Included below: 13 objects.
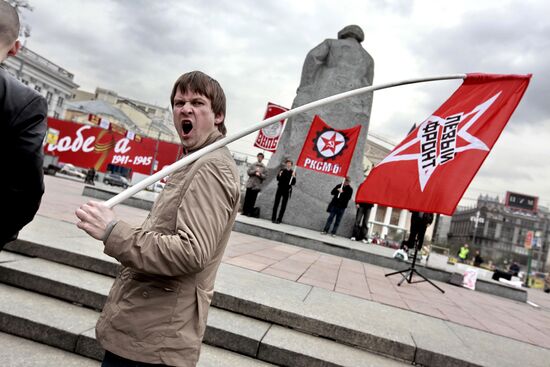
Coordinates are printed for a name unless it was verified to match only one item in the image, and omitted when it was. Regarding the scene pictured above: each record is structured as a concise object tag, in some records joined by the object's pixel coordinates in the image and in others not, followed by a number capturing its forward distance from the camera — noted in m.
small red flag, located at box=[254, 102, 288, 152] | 13.92
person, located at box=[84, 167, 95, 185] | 23.23
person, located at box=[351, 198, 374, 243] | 12.38
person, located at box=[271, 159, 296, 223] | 10.87
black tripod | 6.20
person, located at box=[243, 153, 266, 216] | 11.33
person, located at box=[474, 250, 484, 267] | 24.33
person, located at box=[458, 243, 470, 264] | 23.44
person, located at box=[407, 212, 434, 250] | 6.47
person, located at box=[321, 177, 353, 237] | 10.94
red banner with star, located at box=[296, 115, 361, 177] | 8.62
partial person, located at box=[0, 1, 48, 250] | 1.08
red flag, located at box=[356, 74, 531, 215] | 3.48
